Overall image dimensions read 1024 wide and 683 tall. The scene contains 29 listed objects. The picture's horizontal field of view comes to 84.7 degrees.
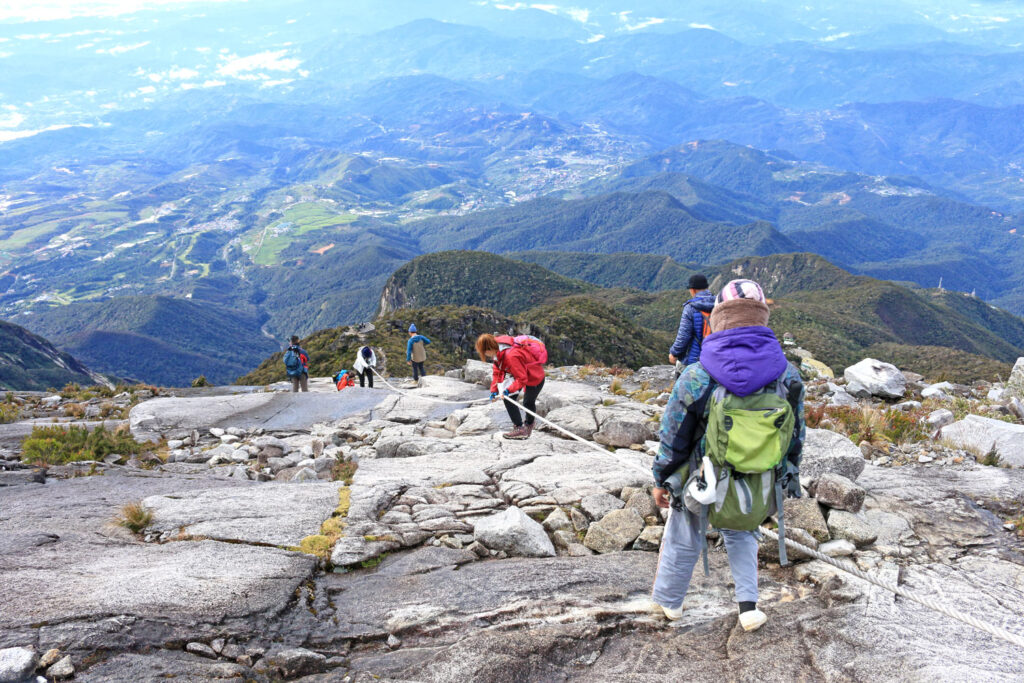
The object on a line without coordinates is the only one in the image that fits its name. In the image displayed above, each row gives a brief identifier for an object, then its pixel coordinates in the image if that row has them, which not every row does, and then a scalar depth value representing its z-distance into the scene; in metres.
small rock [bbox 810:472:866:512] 6.57
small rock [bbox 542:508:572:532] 7.01
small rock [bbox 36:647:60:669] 4.03
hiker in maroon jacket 10.51
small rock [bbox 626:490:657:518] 6.98
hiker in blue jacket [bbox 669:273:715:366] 9.12
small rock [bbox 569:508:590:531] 7.02
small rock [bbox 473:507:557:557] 6.46
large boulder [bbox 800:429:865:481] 7.69
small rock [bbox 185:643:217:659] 4.47
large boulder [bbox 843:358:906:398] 16.75
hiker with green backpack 4.21
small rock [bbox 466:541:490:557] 6.44
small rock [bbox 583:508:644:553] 6.58
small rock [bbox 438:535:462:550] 6.68
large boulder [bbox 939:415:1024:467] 8.96
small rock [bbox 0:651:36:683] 3.81
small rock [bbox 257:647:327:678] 4.43
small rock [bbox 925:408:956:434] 11.17
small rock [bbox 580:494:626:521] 7.18
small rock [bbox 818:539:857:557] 5.99
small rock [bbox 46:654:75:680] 3.94
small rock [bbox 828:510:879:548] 6.16
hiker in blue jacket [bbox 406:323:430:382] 20.17
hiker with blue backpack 18.92
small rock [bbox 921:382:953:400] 15.62
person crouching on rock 20.27
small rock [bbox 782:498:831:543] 6.21
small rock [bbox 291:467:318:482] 9.26
